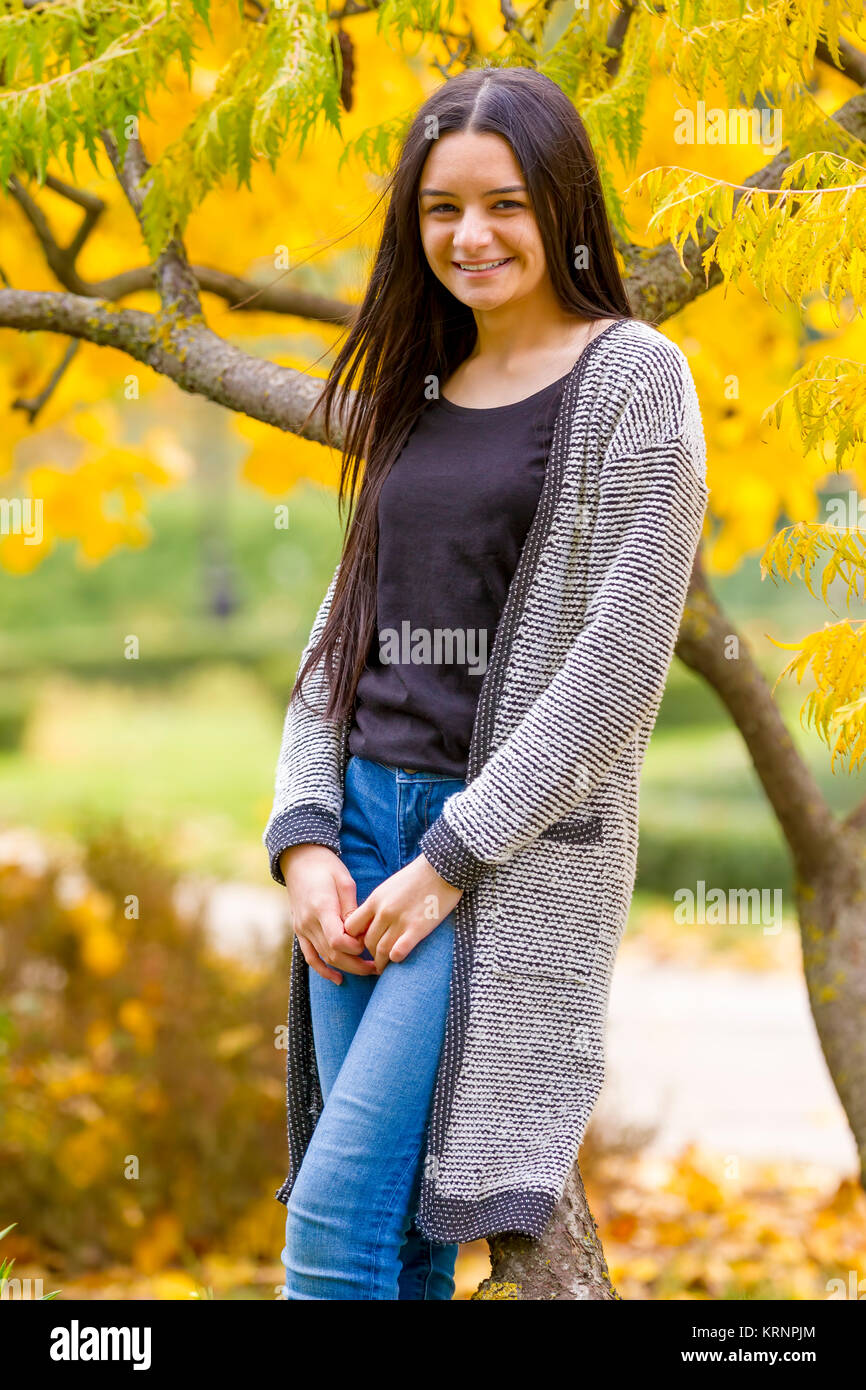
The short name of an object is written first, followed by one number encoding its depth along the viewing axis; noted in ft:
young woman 16.18
